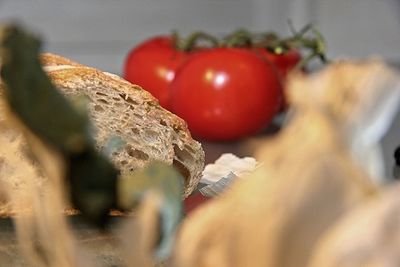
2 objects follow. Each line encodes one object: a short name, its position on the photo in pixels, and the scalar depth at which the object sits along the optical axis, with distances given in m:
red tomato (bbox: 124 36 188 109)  0.67
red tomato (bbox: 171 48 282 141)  0.60
